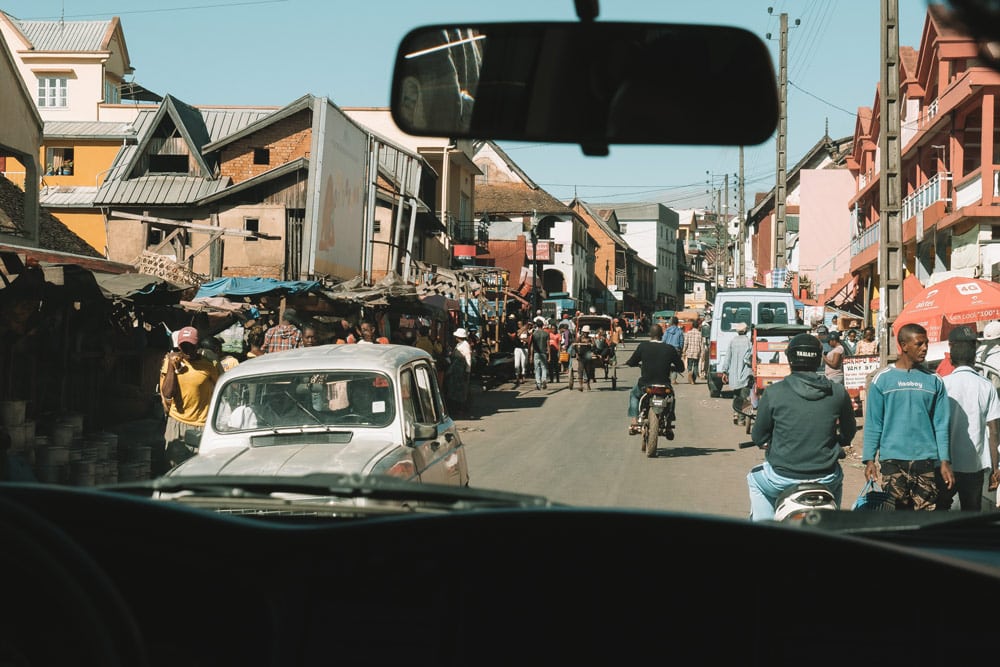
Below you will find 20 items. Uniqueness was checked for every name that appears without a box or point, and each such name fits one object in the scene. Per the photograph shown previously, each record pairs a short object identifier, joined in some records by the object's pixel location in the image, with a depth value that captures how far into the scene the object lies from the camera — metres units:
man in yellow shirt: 9.99
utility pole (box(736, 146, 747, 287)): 49.72
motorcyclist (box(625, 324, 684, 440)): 15.74
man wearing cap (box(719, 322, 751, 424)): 20.23
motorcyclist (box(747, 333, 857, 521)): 7.38
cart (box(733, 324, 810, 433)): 19.16
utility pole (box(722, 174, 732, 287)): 71.27
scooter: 6.57
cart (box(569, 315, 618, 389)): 30.19
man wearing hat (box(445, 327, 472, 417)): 21.98
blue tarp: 17.56
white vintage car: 7.74
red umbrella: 10.84
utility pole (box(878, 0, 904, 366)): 16.36
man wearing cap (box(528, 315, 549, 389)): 30.23
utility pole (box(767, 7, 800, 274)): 33.12
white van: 27.34
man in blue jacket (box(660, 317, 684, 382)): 30.42
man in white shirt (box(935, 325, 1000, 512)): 8.14
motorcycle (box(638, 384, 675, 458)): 15.33
